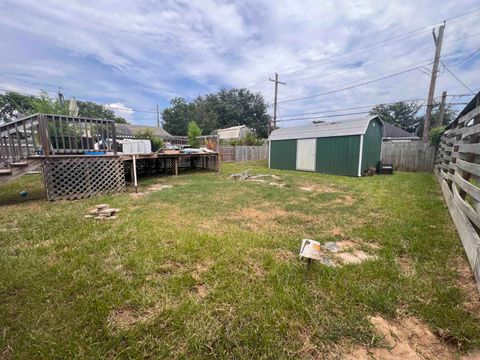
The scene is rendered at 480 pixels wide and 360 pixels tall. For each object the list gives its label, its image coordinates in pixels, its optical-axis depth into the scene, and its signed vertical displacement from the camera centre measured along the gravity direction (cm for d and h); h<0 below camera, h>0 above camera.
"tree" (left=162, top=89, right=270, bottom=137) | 3394 +642
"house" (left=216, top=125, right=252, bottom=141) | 2945 +263
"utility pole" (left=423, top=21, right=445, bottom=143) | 968 +372
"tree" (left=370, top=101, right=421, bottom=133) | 3578 +611
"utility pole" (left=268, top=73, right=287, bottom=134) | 1797 +428
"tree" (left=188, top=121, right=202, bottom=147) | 1527 +129
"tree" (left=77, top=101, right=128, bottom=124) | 3622 +701
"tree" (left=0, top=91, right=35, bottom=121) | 3130 +698
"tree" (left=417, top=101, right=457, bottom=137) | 2949 +494
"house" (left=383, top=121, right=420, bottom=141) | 1948 +159
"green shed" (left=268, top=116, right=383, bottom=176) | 956 +22
